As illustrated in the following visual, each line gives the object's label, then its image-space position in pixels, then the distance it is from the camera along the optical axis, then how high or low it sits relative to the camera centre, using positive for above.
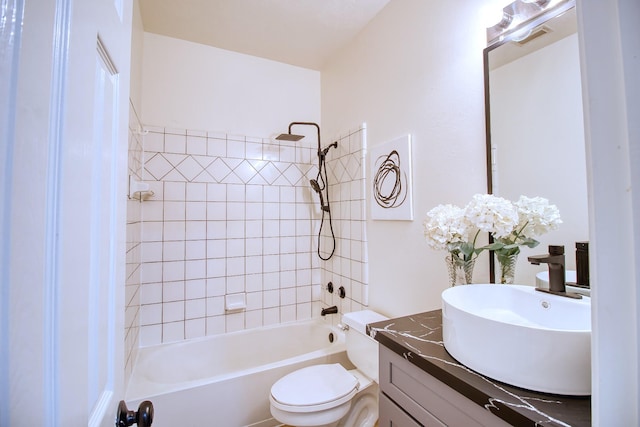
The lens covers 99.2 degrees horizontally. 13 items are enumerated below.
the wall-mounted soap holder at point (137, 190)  1.50 +0.21
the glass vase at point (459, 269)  1.04 -0.18
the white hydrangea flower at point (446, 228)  1.00 -0.02
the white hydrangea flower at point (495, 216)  0.90 +0.02
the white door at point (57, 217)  0.26 +0.01
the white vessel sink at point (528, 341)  0.55 -0.28
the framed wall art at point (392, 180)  1.54 +0.26
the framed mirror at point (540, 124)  0.88 +0.36
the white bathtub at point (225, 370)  1.49 -0.97
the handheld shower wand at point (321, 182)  2.26 +0.36
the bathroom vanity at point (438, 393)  0.54 -0.38
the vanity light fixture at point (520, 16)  0.96 +0.77
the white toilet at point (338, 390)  1.29 -0.84
